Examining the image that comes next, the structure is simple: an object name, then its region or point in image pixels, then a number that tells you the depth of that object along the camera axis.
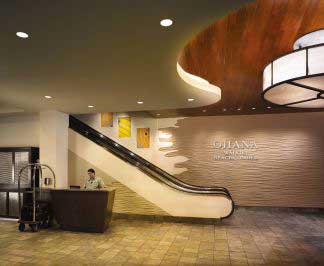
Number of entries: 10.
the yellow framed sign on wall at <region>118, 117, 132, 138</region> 10.29
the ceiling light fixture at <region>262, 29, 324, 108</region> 2.73
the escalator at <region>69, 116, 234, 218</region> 6.68
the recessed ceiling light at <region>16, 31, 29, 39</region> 2.85
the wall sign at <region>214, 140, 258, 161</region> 9.23
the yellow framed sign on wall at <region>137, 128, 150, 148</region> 10.12
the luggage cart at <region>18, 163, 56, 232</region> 6.12
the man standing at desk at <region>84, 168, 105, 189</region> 6.43
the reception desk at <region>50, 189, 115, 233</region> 5.86
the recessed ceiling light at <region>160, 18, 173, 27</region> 2.61
